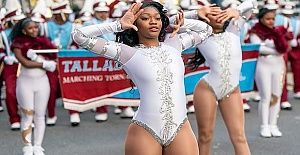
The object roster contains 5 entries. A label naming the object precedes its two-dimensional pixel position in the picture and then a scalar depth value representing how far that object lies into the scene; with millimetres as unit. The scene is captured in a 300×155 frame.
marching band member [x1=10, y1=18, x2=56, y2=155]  9970
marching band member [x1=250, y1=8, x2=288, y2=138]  11227
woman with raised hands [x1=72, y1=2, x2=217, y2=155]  6080
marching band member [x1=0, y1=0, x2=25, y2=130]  12787
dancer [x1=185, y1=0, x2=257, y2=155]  8022
